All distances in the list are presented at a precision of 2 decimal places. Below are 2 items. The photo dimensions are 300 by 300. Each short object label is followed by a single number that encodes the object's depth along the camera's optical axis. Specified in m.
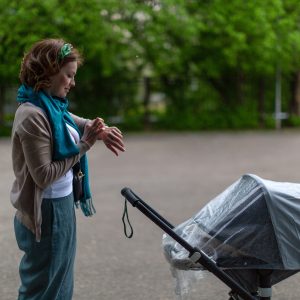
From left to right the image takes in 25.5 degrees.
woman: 3.00
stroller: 3.15
